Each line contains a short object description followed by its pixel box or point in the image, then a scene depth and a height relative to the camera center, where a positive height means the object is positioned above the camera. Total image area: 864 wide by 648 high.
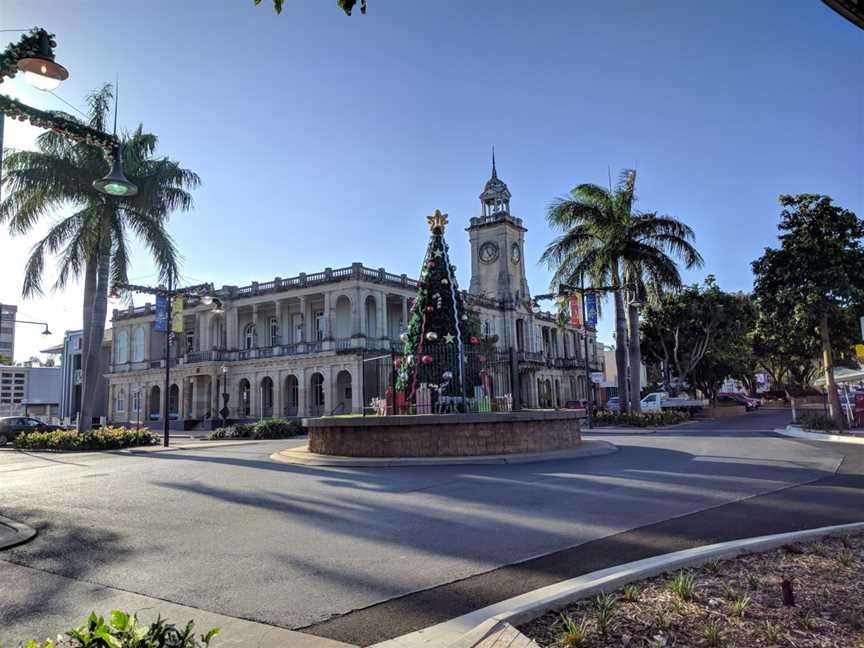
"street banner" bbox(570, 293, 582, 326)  28.41 +3.88
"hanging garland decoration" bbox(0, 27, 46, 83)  7.60 +4.44
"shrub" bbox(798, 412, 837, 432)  21.48 -1.33
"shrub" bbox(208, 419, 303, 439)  28.12 -1.28
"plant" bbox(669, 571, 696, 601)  4.18 -1.35
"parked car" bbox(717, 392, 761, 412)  52.76 -1.13
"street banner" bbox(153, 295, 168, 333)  27.03 +4.08
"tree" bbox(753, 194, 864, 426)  19.67 +3.66
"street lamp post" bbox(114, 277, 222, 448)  22.91 +4.41
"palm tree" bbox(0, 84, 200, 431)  21.64 +7.16
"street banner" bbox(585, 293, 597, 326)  27.99 +3.81
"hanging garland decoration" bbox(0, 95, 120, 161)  8.20 +4.00
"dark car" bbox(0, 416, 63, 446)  28.91 -0.77
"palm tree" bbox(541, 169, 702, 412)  28.66 +6.84
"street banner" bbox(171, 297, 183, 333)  26.12 +3.88
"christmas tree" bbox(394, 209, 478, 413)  17.36 +1.76
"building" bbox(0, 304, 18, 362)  105.50 +12.65
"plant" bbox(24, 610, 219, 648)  2.82 -1.09
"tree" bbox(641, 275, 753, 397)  42.84 +4.46
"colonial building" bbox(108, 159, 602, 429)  45.44 +5.40
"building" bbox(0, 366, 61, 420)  56.73 +1.88
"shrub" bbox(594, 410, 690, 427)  28.31 -1.31
